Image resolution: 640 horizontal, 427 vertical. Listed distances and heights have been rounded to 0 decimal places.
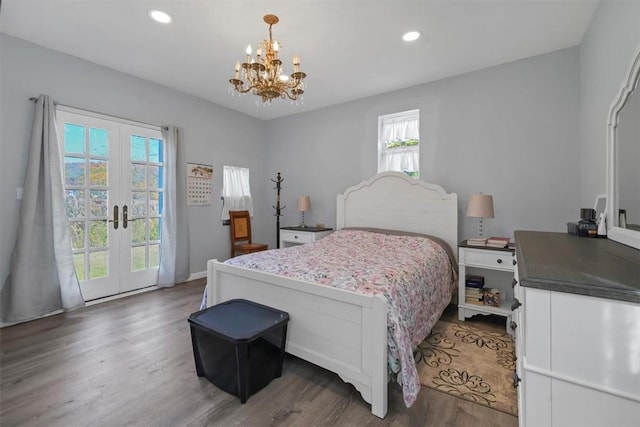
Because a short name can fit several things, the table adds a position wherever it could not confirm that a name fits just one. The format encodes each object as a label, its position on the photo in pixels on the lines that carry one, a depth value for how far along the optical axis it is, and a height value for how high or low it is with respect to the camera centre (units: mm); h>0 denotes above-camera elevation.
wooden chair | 4234 -360
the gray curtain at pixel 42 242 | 2580 -272
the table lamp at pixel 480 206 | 2779 +31
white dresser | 747 -383
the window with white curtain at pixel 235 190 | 4465 +335
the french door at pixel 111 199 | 2993 +155
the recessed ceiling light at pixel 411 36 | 2475 +1527
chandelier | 2057 +1015
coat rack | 4716 +99
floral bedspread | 1562 -437
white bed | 1514 -654
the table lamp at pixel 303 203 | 4336 +109
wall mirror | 1346 +240
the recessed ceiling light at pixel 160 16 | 2234 +1560
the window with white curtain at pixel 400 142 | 3674 +893
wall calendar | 3994 +398
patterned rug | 1692 -1087
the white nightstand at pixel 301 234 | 3963 -335
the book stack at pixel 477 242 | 2754 -317
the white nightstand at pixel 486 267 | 2580 -548
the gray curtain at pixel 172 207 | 3682 +62
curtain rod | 2687 +1081
